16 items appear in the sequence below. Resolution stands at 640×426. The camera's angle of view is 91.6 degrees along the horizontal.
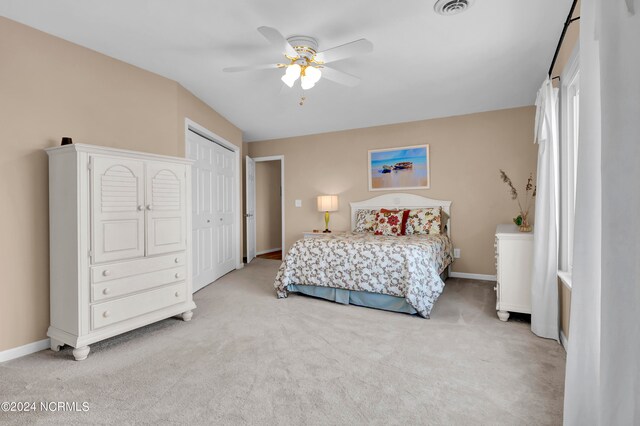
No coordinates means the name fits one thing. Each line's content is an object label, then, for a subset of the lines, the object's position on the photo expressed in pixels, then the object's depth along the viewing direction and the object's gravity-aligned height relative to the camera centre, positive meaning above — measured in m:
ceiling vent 2.05 +1.36
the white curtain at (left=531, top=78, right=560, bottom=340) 2.40 -0.20
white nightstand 5.05 -0.41
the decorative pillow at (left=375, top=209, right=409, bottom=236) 4.34 -0.19
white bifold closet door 3.93 -0.01
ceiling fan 2.26 +1.18
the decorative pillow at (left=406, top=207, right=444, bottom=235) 4.27 -0.18
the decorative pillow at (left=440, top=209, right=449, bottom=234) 4.52 -0.16
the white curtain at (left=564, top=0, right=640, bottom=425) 0.73 -0.01
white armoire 2.23 -0.26
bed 3.00 -0.65
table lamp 5.16 +0.09
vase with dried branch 3.81 +0.17
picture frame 4.71 +0.63
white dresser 2.71 -0.56
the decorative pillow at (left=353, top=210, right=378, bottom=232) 4.66 -0.19
